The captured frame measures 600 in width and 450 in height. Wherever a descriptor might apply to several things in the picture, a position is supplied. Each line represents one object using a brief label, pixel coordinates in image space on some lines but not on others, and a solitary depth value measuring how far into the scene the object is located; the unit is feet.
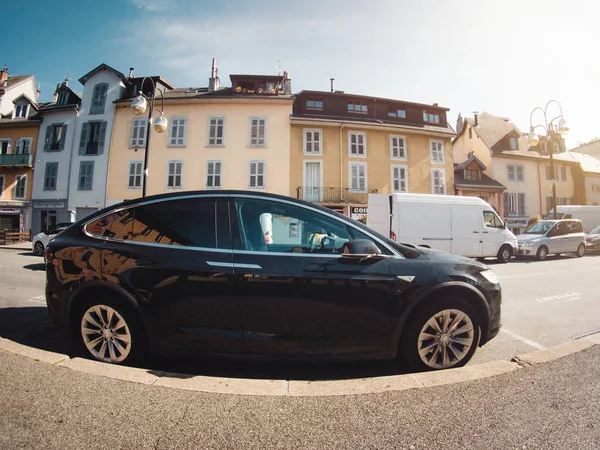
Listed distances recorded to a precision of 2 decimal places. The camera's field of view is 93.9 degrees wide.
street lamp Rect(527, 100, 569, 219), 45.50
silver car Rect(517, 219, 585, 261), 42.68
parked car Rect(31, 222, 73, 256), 38.34
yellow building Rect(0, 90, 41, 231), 76.59
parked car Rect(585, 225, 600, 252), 50.21
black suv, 7.77
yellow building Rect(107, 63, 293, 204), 70.59
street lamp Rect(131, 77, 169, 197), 28.79
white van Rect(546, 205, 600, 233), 67.26
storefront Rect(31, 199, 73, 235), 74.28
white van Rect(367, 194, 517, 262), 34.14
